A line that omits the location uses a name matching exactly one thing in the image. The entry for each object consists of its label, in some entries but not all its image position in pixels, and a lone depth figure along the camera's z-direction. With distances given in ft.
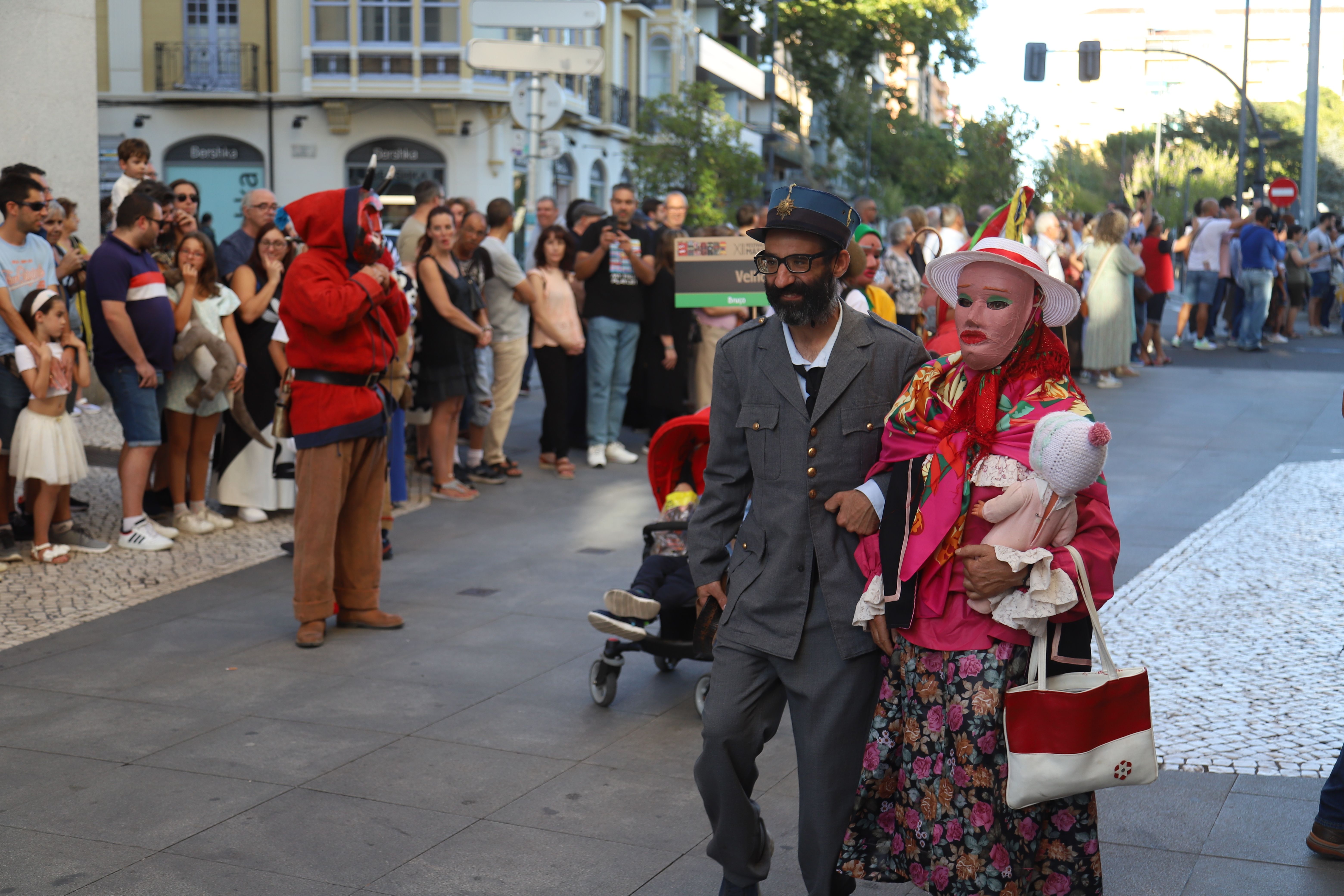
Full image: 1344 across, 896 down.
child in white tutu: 26.37
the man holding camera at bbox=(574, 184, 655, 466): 38.91
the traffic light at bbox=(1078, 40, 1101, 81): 106.73
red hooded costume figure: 21.26
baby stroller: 17.75
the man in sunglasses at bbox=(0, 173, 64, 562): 26.55
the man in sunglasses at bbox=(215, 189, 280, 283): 32.07
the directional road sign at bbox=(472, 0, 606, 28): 39.55
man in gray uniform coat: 11.62
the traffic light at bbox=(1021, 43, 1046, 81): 106.22
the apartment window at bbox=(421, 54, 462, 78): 117.29
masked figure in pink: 10.50
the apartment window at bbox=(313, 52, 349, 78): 116.88
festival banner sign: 34.12
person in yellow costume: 24.81
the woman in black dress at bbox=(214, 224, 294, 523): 31.50
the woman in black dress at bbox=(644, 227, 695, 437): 39.70
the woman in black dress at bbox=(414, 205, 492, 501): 33.37
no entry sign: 89.04
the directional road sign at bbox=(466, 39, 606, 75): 40.09
